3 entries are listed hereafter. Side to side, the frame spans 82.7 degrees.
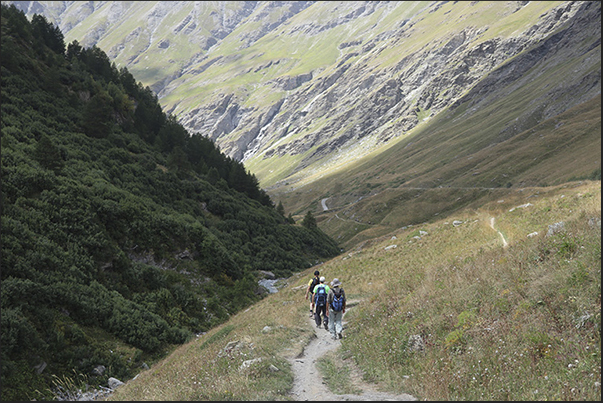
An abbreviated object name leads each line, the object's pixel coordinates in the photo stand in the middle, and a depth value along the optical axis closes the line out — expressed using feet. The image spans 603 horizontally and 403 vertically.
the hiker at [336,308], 44.70
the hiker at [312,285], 53.27
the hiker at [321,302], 48.79
